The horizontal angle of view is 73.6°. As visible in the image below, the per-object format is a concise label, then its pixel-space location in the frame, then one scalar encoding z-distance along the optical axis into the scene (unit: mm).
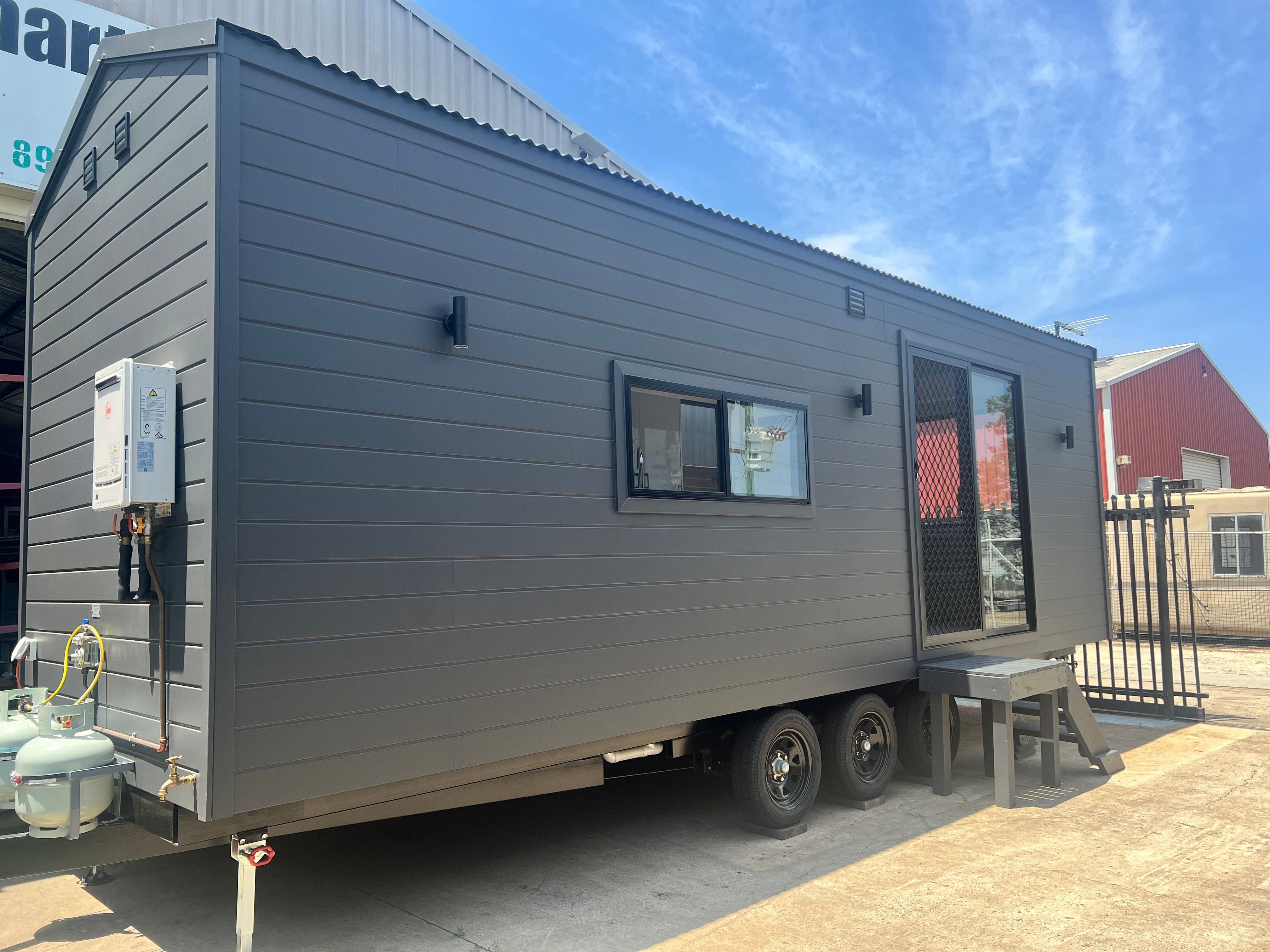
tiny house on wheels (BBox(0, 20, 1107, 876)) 2828
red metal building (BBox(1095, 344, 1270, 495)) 17984
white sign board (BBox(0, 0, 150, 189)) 5953
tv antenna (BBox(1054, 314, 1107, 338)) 16531
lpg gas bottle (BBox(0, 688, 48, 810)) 2857
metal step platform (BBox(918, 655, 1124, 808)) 5250
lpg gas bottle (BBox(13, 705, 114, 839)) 2688
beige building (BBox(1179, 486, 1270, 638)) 13383
